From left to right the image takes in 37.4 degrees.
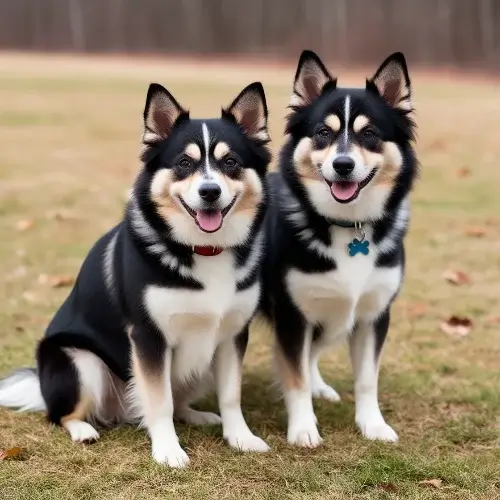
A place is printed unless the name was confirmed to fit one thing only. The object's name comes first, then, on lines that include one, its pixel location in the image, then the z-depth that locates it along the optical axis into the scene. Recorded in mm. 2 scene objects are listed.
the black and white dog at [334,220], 3465
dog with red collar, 3285
